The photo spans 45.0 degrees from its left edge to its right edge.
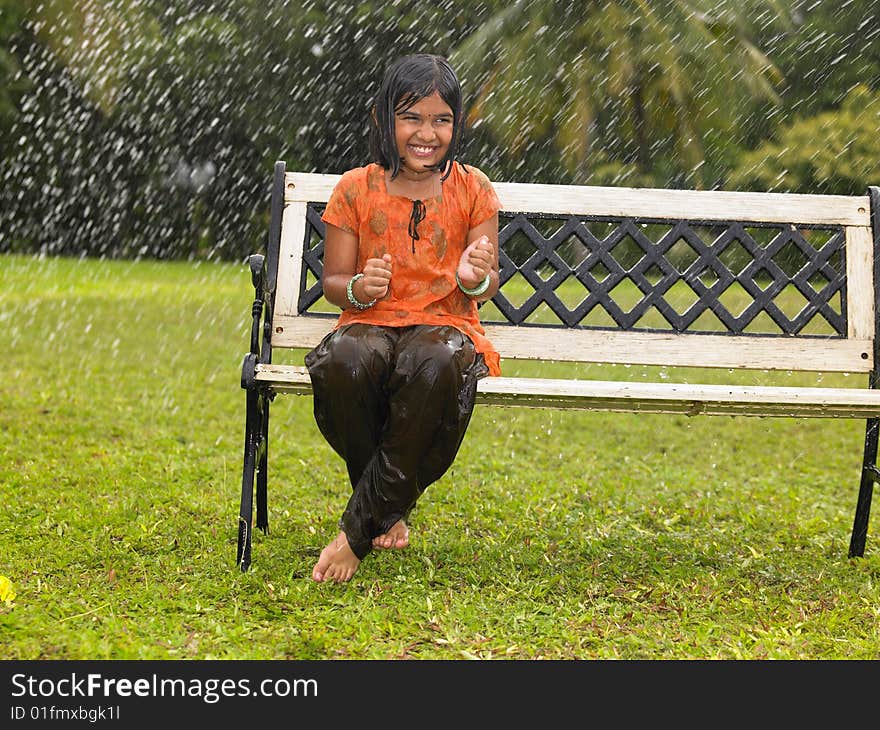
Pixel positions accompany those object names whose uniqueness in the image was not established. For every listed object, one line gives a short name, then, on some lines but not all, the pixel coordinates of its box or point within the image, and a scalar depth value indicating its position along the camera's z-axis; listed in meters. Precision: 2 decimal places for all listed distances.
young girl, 3.23
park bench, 3.86
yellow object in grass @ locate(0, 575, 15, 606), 3.15
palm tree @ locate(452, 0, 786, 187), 21.38
